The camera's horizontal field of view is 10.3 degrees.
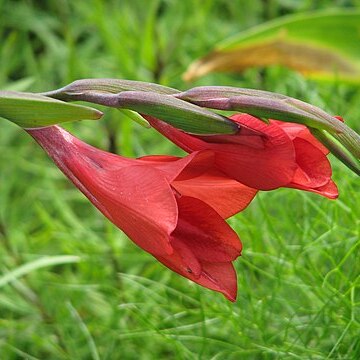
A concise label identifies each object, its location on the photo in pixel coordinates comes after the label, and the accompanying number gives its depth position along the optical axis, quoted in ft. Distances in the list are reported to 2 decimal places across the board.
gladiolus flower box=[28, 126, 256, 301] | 1.98
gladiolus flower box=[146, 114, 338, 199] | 1.96
